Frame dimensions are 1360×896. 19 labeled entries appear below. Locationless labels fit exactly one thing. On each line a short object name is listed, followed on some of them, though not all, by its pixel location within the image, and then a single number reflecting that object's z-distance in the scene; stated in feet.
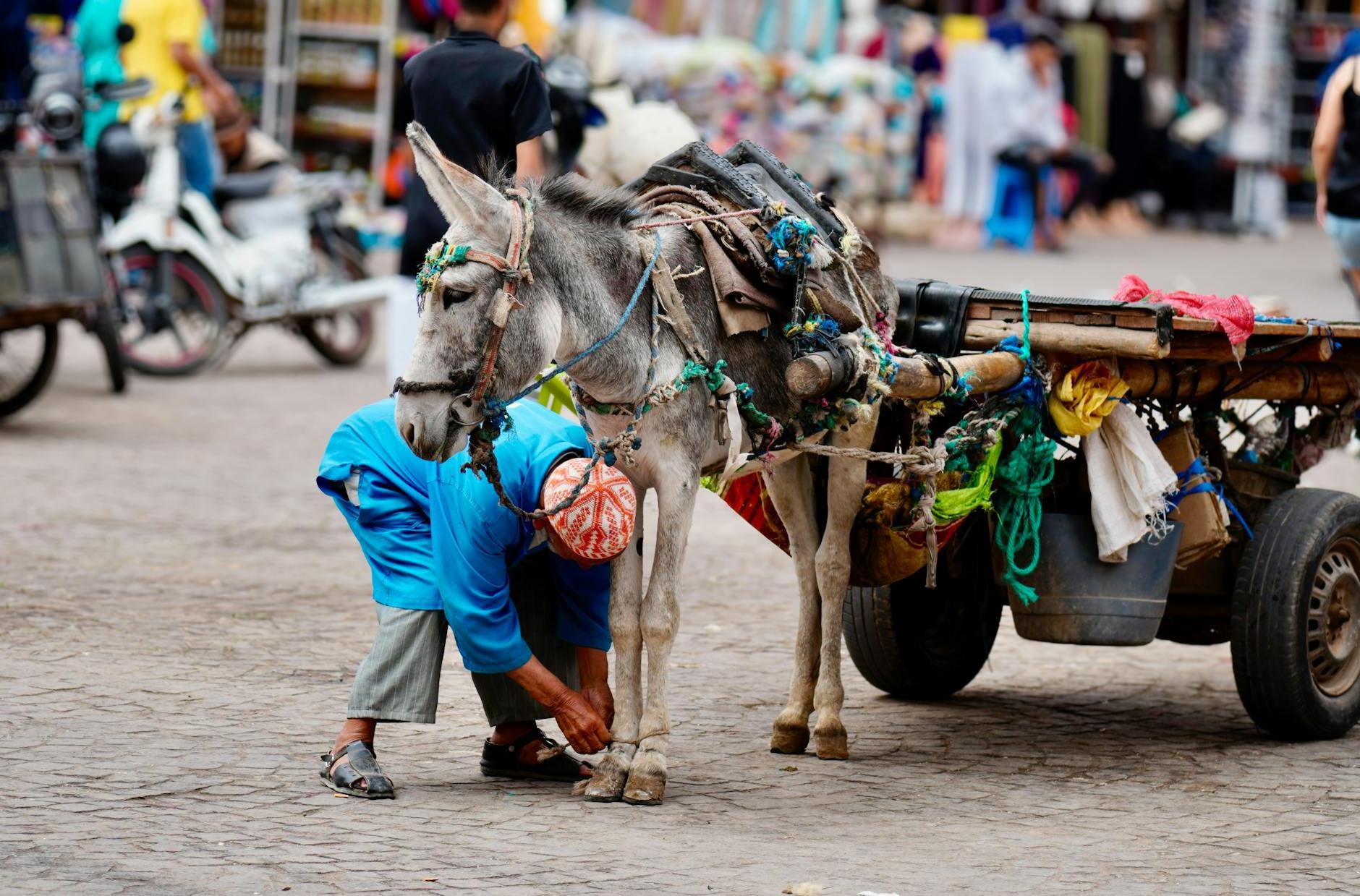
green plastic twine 35.29
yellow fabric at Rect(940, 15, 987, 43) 154.30
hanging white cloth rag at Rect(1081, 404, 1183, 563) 35.12
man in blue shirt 31.17
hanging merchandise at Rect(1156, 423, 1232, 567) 36.29
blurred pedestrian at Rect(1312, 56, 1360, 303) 57.98
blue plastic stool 148.56
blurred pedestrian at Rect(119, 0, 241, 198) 89.61
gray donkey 29.66
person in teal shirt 86.33
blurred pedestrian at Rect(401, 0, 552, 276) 45.21
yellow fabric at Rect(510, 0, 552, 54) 123.75
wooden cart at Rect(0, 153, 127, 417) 67.87
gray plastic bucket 35.55
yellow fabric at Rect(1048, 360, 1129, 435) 34.96
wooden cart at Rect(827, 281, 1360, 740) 35.42
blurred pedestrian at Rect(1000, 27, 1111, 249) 143.95
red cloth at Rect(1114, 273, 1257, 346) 34.73
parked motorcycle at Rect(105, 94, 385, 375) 82.17
